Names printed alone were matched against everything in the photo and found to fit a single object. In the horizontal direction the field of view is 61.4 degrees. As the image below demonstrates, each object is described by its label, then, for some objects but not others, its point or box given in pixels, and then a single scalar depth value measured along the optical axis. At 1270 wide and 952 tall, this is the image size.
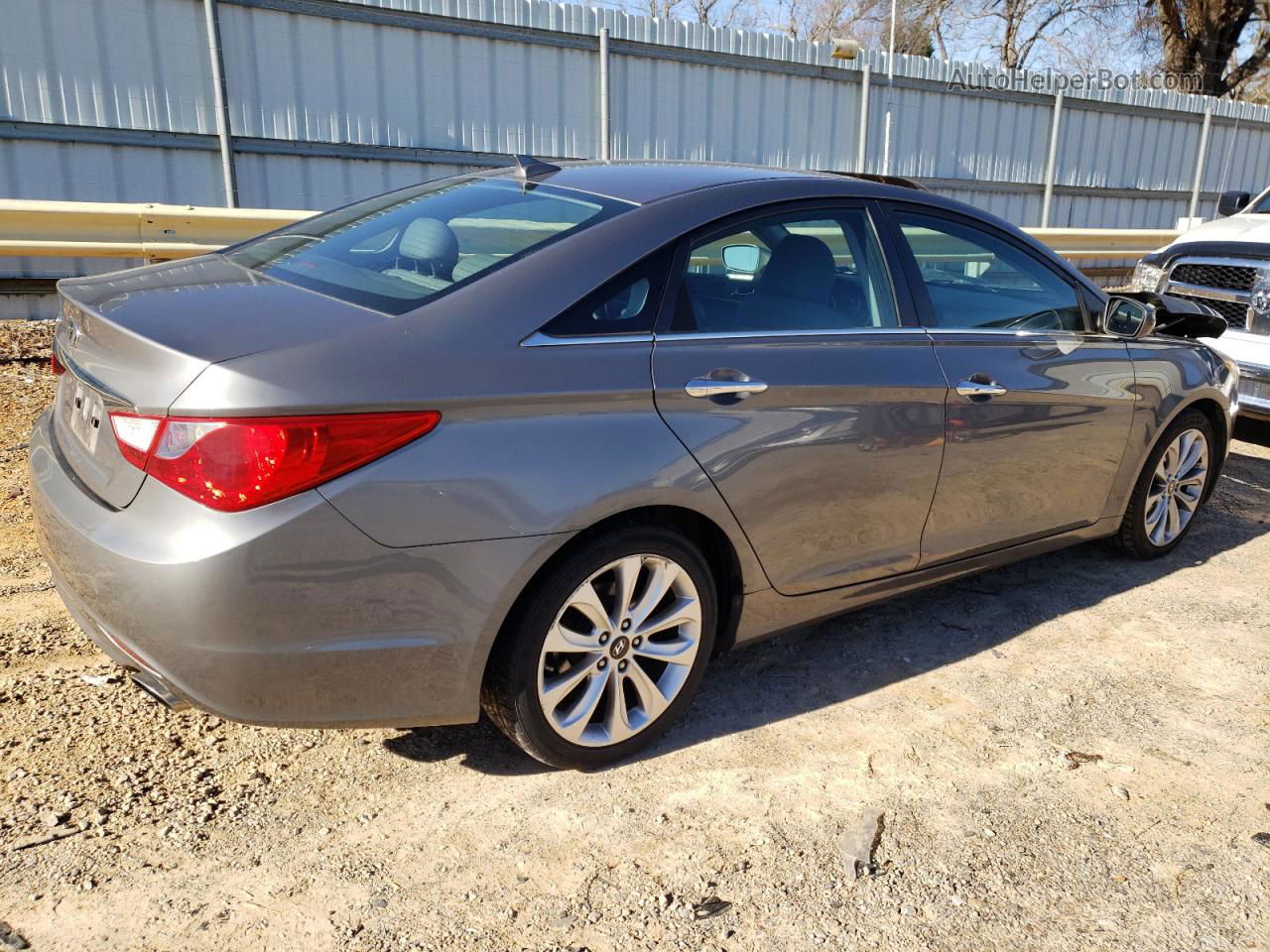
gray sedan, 2.32
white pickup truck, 6.31
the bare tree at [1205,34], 30.48
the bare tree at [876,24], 34.44
